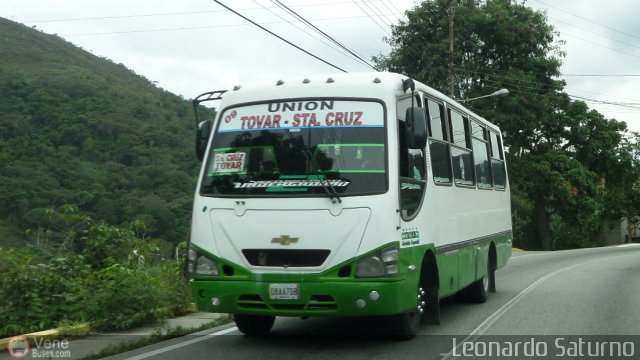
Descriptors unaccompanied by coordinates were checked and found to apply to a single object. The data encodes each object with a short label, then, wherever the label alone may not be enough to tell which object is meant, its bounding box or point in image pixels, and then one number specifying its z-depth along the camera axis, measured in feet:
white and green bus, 22.97
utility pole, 98.03
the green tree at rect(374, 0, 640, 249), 123.24
